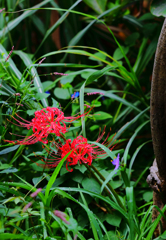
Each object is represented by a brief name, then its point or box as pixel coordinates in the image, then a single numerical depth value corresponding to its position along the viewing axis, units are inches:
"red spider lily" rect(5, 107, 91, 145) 57.6
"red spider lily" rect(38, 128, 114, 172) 58.7
